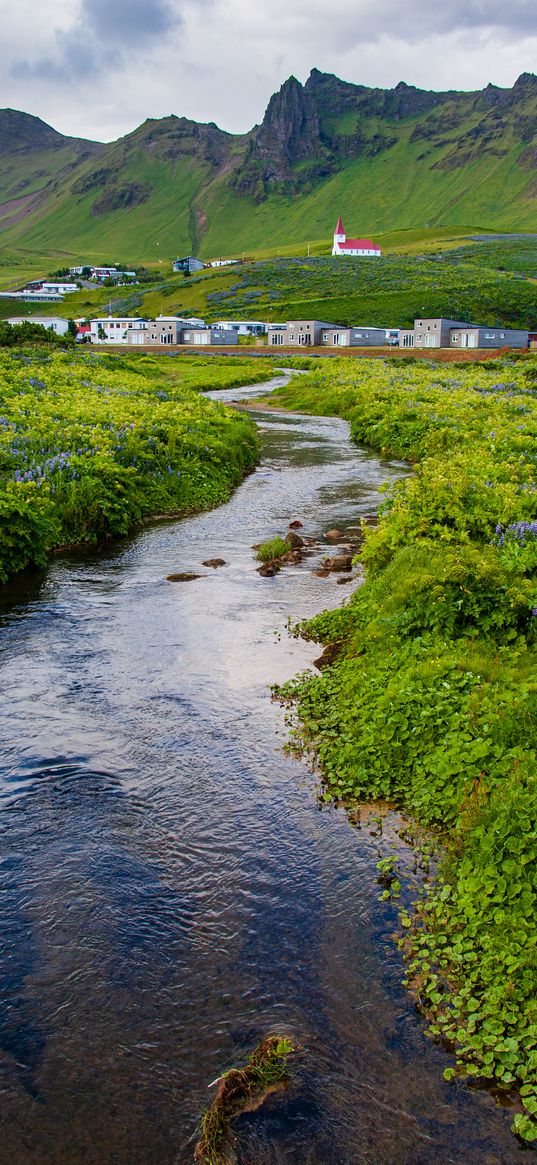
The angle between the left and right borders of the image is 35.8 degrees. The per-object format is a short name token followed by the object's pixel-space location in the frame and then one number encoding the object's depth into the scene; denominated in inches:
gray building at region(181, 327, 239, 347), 5187.0
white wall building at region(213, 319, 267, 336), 5787.4
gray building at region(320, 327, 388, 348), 4950.8
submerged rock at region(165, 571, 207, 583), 773.9
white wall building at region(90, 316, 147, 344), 5866.1
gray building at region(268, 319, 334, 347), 5108.3
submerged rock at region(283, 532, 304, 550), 872.3
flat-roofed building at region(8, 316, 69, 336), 6402.6
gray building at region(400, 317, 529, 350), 4589.1
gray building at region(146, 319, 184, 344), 5290.4
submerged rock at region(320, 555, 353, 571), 794.2
